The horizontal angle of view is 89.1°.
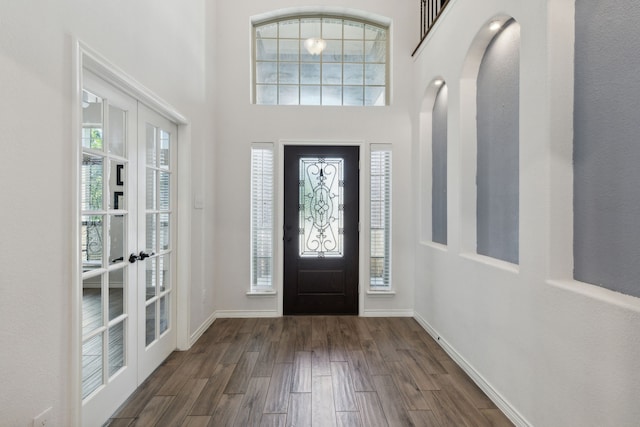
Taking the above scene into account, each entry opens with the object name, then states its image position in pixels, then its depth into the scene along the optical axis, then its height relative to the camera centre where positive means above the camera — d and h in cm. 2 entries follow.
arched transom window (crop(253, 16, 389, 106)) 396 +183
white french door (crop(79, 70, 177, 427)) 178 -23
